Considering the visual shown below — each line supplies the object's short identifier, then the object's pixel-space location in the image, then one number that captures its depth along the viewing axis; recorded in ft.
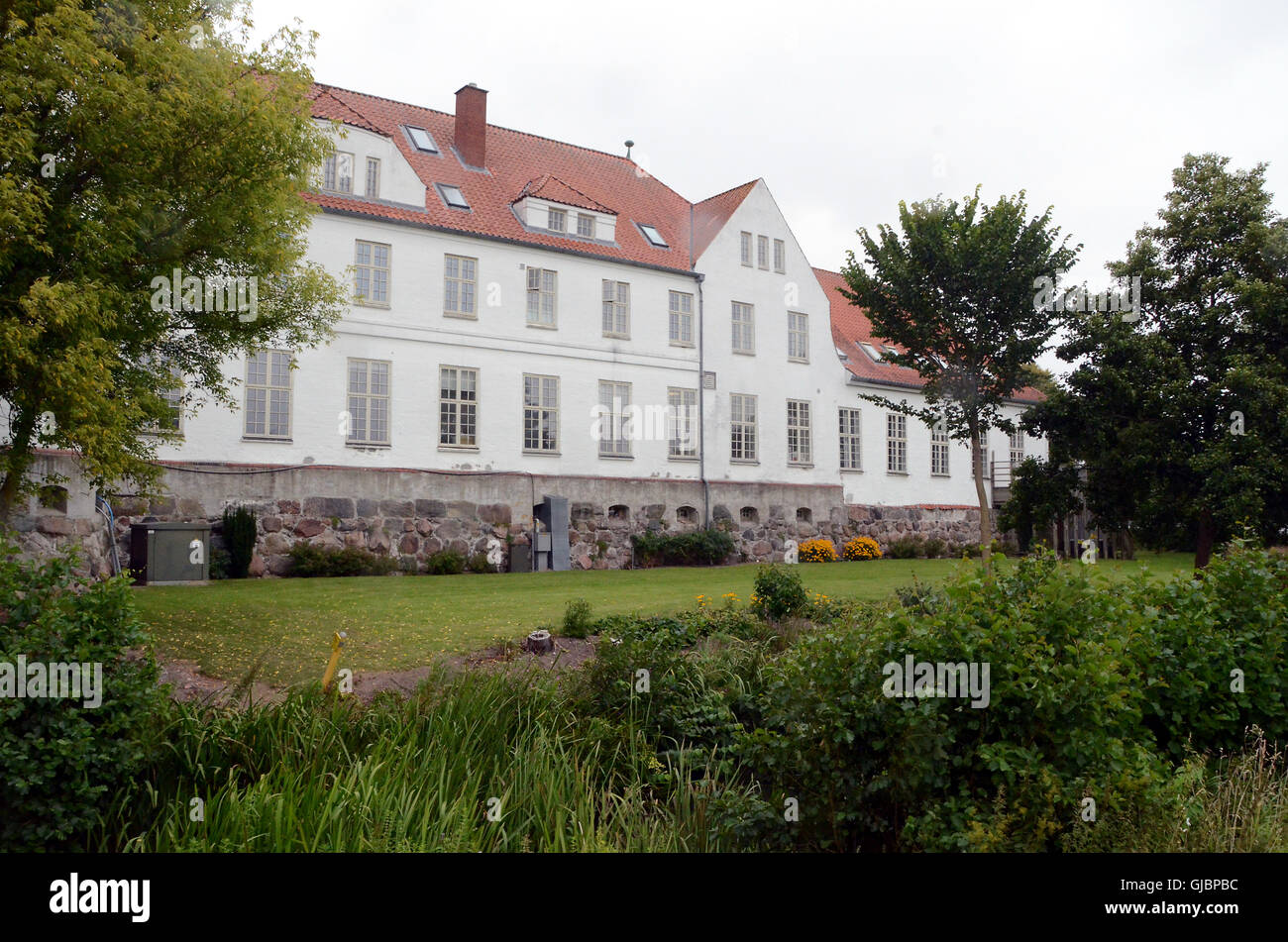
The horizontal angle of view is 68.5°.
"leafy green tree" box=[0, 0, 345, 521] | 30.60
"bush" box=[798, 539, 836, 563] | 95.30
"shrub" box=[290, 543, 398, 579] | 67.41
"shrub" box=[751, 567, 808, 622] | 41.27
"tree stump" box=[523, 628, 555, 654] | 35.14
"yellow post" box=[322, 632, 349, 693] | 24.17
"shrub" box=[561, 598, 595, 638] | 37.70
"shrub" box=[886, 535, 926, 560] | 102.71
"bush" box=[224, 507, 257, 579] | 64.64
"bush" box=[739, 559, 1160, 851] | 15.20
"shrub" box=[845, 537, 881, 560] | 98.72
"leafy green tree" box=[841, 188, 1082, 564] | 71.41
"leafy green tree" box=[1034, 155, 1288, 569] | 54.24
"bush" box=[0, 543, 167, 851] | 16.06
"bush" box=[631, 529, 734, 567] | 85.15
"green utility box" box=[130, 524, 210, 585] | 59.16
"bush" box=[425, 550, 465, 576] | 72.90
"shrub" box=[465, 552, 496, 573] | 75.77
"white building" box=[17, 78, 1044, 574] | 73.41
